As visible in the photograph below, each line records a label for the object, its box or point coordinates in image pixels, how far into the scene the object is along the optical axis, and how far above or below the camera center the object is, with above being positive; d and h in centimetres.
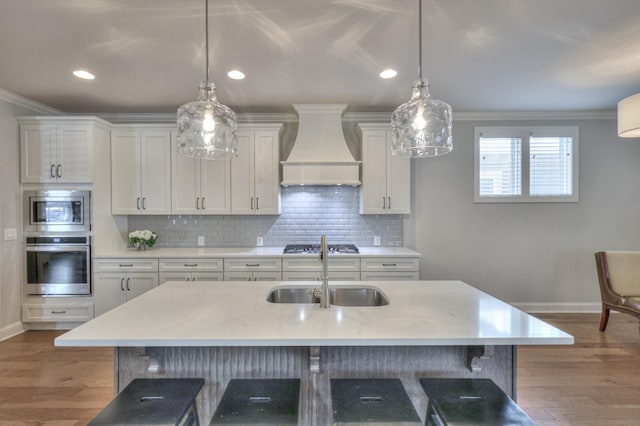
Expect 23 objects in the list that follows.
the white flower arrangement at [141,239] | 381 -34
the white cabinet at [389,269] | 353 -64
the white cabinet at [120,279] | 351 -74
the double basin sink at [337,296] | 214 -57
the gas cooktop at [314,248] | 368 -46
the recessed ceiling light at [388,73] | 290 +122
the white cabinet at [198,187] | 389 +26
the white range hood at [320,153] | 370 +63
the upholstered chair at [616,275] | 355 -73
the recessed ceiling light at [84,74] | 295 +123
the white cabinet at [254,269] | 353 -64
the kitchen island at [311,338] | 130 -51
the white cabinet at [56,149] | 357 +66
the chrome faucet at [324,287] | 169 -41
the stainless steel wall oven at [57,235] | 355 -27
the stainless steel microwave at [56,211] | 356 -1
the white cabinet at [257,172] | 387 +44
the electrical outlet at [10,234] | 343 -25
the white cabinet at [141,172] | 386 +45
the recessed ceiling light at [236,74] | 294 +122
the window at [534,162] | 419 +59
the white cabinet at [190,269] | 353 -64
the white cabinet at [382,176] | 385 +38
